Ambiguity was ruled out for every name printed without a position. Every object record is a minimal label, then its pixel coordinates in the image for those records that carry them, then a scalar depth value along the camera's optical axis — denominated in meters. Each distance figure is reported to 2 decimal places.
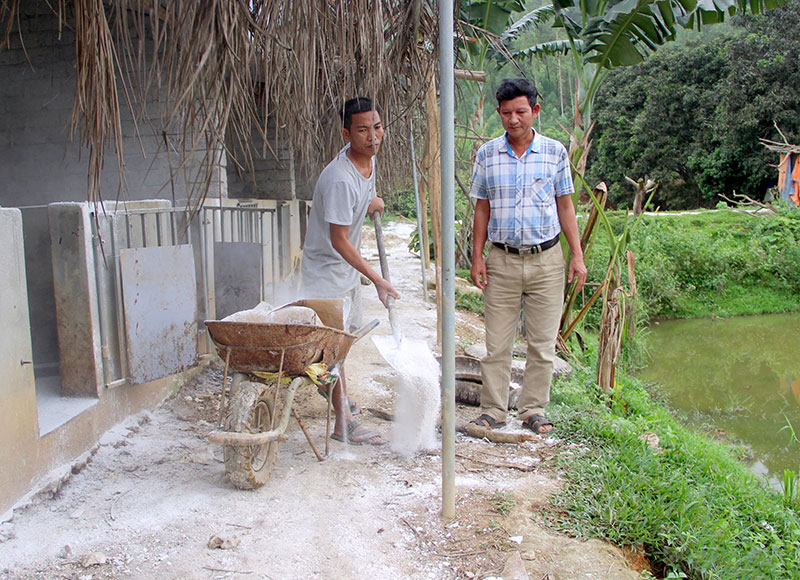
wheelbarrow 2.95
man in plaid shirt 3.73
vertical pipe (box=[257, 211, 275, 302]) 6.00
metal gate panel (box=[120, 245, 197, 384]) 3.82
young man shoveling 3.45
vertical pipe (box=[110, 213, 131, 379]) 3.76
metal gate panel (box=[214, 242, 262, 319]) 5.00
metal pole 2.49
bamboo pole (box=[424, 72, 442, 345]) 5.32
